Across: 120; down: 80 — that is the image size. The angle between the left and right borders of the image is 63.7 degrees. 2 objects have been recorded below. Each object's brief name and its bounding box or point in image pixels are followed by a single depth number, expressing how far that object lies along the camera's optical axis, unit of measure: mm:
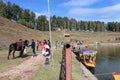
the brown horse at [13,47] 11402
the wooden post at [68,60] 3632
